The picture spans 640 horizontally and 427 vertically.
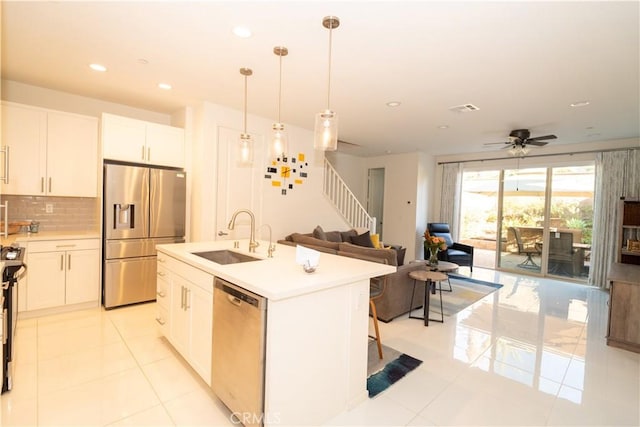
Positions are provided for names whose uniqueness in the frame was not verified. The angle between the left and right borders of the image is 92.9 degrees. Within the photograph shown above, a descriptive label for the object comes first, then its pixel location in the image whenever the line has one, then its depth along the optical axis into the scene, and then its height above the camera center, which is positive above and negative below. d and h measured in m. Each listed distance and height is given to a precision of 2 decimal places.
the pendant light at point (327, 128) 2.27 +0.59
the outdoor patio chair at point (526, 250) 6.48 -0.79
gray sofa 3.60 -0.88
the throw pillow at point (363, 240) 5.38 -0.59
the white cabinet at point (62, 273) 3.39 -0.90
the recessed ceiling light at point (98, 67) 3.08 +1.34
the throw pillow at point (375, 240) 5.70 -0.62
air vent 3.90 +1.35
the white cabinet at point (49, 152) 3.39 +0.52
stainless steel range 2.04 -0.81
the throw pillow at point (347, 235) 5.80 -0.55
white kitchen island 1.72 -0.79
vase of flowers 4.30 -0.51
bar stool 3.59 -0.94
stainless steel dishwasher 1.71 -0.89
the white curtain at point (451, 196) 7.40 +0.35
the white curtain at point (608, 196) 5.28 +0.36
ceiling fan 4.83 +1.15
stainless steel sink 2.79 -0.51
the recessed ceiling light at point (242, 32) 2.34 +1.34
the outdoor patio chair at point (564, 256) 6.02 -0.83
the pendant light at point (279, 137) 2.64 +0.59
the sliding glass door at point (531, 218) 5.95 -0.11
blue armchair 6.20 -0.84
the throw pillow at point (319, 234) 5.19 -0.49
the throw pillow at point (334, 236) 5.56 -0.56
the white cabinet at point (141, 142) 3.76 +0.76
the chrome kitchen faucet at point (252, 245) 2.90 -0.40
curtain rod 5.36 +1.20
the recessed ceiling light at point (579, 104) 3.62 +1.35
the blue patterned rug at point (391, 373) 2.36 -1.39
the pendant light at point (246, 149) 2.95 +0.53
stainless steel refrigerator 3.70 -0.32
